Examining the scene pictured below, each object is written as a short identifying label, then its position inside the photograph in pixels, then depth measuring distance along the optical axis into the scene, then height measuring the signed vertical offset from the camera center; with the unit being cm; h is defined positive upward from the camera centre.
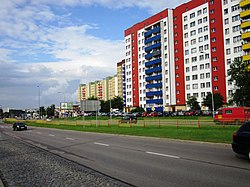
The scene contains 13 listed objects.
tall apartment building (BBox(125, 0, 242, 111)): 7044 +1586
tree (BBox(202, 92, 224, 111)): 6353 +112
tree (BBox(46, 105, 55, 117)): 15738 -165
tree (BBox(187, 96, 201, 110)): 7131 +76
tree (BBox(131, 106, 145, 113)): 9216 -105
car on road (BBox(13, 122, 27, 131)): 4328 -271
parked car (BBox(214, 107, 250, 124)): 3041 -89
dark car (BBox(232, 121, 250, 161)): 977 -126
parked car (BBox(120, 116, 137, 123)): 4539 -201
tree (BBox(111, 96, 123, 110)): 13055 +197
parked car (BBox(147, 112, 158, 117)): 7186 -191
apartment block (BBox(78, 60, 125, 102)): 16338 +1499
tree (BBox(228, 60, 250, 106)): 5191 +480
